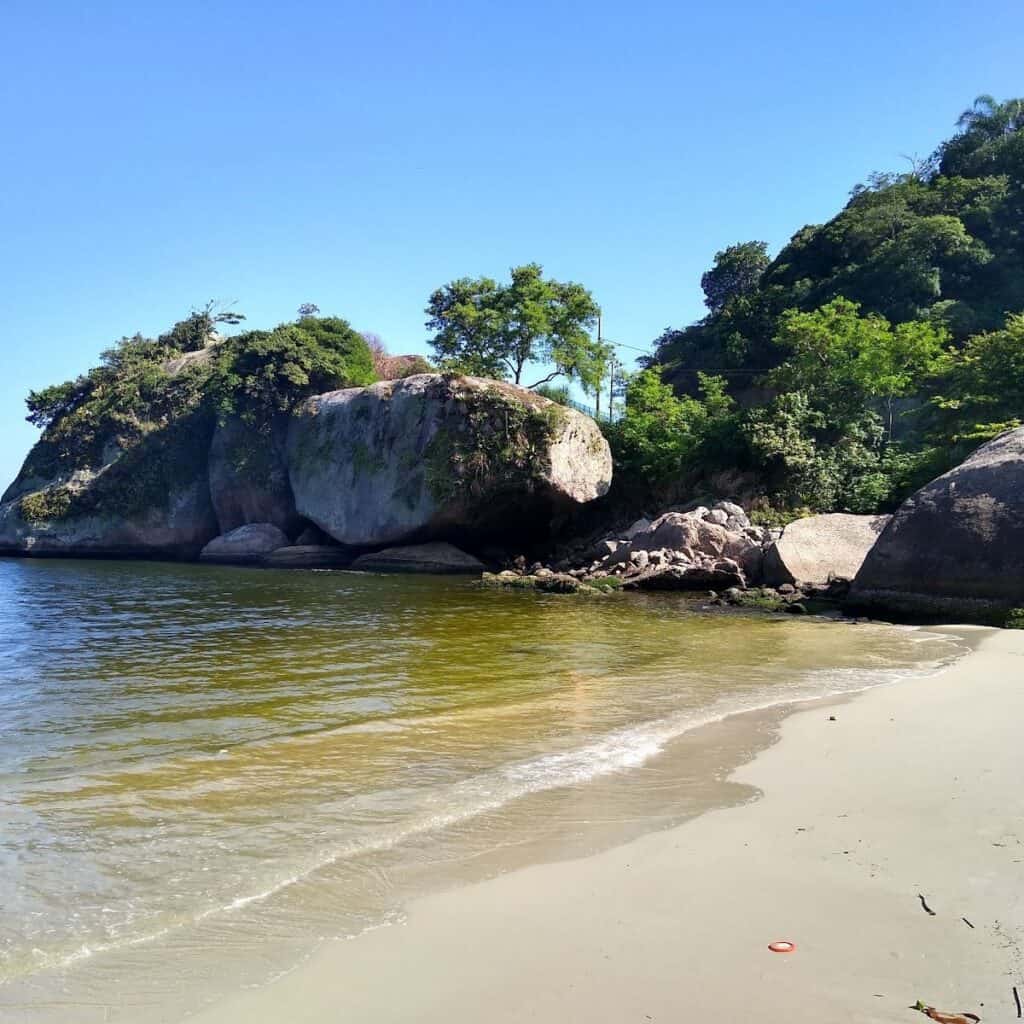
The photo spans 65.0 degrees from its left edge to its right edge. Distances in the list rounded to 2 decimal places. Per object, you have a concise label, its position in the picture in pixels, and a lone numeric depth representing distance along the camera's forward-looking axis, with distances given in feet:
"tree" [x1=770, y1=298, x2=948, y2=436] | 92.32
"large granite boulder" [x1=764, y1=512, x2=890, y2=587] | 61.36
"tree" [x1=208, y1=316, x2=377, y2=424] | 114.11
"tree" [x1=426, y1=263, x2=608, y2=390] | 112.68
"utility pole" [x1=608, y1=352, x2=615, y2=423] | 131.03
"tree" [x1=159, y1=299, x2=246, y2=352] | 143.64
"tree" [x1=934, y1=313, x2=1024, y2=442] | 73.41
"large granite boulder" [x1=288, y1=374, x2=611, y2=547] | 93.09
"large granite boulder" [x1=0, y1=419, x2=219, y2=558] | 120.57
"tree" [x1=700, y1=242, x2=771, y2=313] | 187.52
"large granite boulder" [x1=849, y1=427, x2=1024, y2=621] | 45.88
